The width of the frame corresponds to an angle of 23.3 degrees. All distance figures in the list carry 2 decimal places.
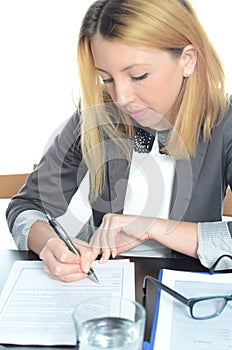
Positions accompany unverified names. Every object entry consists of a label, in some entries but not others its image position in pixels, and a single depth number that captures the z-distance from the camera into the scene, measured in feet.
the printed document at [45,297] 2.71
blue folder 2.53
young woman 3.70
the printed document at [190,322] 2.60
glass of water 2.27
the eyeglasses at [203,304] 2.85
